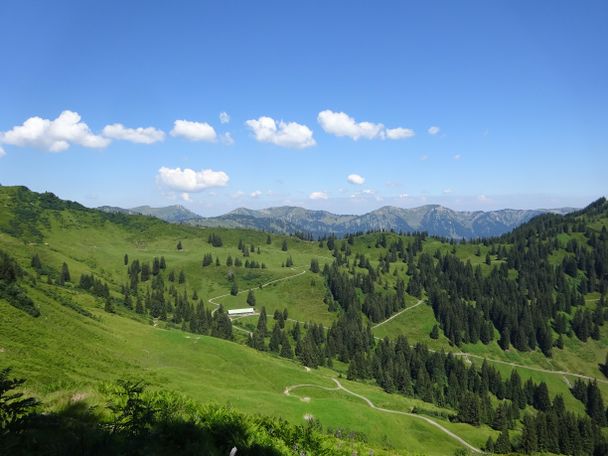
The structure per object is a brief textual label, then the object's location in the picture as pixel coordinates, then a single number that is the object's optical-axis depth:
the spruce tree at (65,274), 174.69
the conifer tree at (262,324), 178.43
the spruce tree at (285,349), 156.75
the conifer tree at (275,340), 162.30
